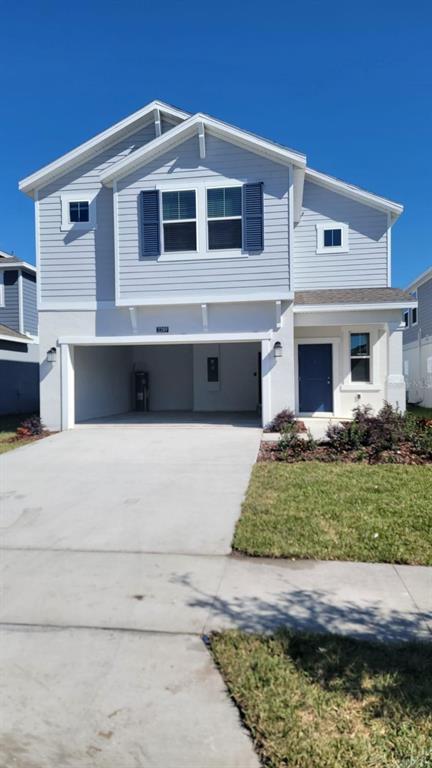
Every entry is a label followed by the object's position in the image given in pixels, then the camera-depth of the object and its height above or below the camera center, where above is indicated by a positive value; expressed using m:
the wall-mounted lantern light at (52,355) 12.09 +0.67
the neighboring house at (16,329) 18.73 +2.13
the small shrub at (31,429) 11.50 -1.15
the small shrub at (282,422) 11.05 -1.01
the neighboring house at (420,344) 20.11 +1.51
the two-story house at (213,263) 11.17 +2.95
